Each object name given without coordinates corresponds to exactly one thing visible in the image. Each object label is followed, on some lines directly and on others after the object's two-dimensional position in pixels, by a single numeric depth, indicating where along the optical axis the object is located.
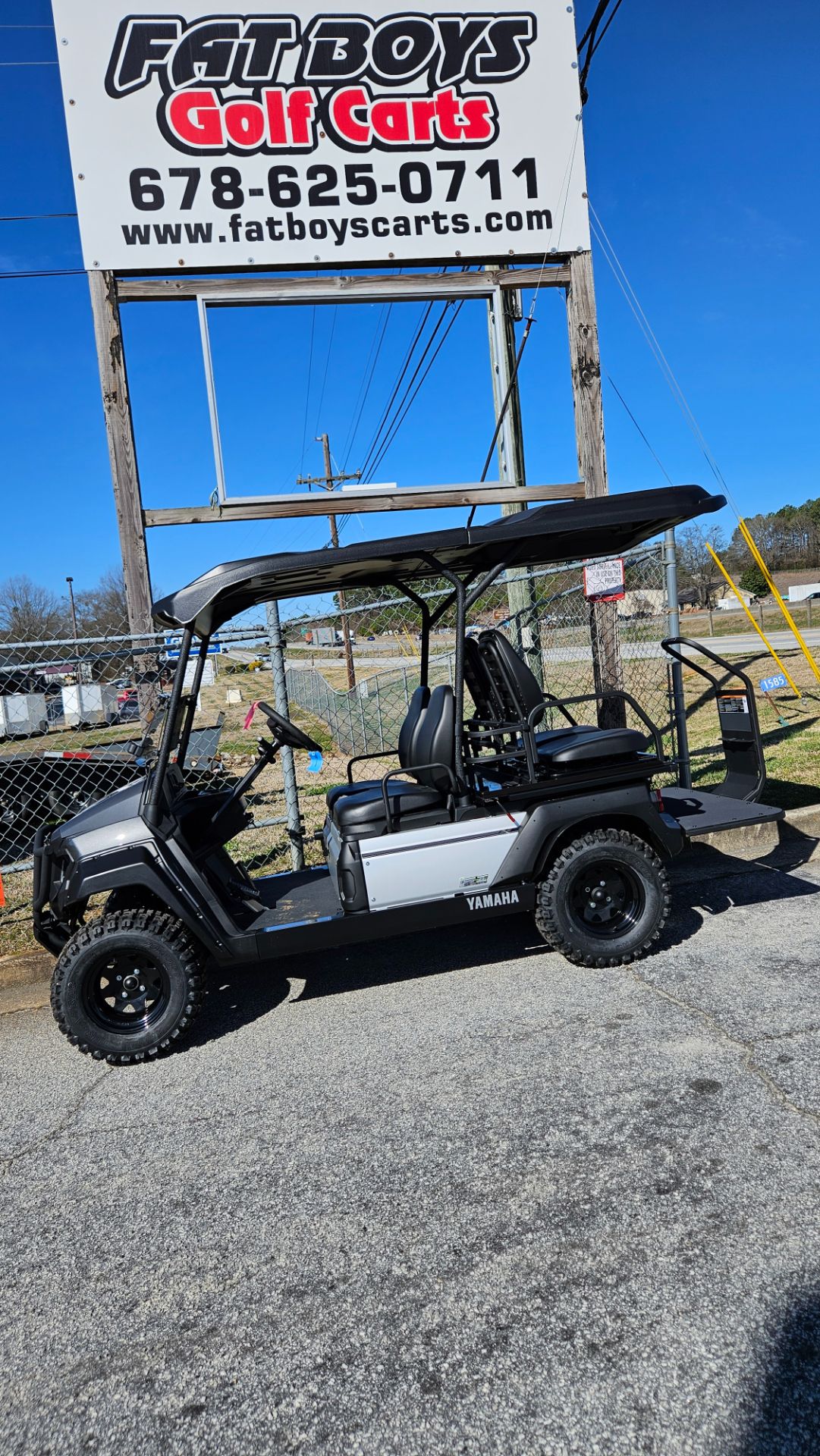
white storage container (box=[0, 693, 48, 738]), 15.95
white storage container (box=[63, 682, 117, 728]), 12.43
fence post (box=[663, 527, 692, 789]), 6.01
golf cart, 3.73
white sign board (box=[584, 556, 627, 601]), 5.90
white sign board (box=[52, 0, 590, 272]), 5.71
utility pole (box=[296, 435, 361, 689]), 30.00
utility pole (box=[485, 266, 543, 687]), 7.38
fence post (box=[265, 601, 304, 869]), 5.52
